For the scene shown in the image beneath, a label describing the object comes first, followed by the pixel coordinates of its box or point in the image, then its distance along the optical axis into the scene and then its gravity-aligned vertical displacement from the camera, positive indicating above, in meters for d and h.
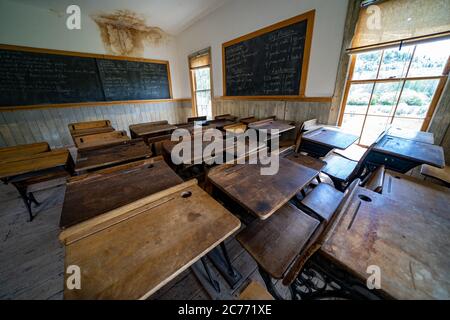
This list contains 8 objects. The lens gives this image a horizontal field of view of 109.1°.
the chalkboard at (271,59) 2.41 +0.64
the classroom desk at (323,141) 1.79 -0.48
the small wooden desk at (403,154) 1.21 -0.45
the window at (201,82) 4.14 +0.46
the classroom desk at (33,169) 1.66 -0.63
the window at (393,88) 1.63 +0.07
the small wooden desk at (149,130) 2.55 -0.45
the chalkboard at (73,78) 3.29 +0.57
